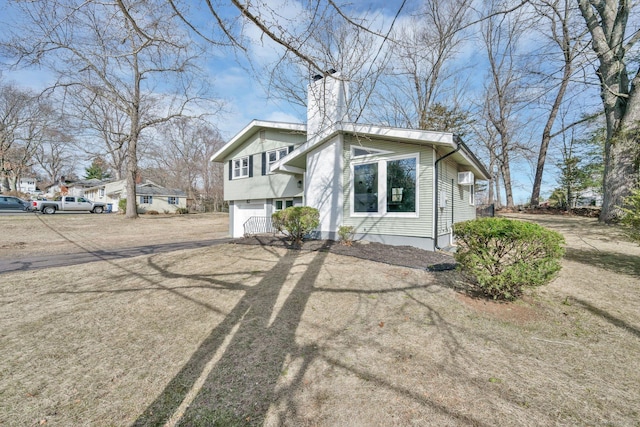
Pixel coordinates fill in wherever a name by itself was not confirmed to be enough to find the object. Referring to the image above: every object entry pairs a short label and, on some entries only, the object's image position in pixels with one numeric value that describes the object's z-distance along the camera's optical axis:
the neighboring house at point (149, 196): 32.19
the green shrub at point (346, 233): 8.12
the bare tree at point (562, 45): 6.98
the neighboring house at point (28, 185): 62.01
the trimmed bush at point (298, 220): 8.33
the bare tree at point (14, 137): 24.66
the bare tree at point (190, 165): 35.25
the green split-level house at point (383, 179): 7.24
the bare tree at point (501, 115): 19.33
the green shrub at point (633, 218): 4.64
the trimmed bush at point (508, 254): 3.57
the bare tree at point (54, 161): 37.41
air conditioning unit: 9.60
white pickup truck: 23.97
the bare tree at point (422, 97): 17.65
